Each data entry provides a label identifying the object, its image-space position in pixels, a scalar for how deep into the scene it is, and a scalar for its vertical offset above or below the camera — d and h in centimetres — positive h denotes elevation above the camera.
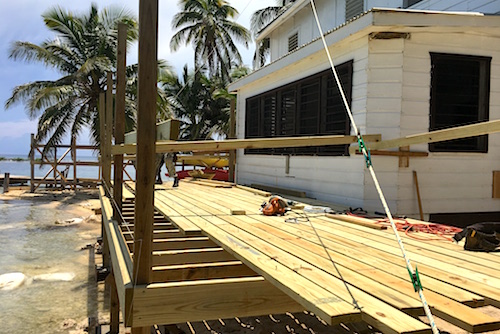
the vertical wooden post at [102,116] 1154 +89
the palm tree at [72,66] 2366 +464
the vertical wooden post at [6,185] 2645 -237
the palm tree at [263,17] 3288 +1044
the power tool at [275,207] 621 -81
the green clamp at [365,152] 341 +1
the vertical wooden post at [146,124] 268 +16
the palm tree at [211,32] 3300 +917
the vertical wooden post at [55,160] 2578 -77
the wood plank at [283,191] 904 -88
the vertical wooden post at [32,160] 2541 -80
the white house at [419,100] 711 +93
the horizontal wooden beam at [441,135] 402 +22
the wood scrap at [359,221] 519 -87
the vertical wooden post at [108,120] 913 +63
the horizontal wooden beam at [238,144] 420 +8
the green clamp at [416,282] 232 -71
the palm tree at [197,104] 3145 +337
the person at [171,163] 1185 -37
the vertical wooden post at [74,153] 2556 -36
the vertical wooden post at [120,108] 648 +63
